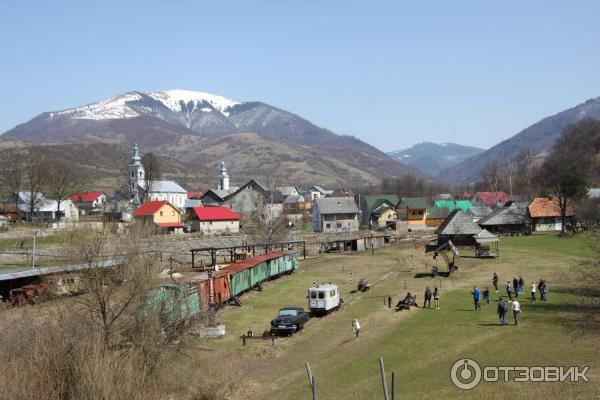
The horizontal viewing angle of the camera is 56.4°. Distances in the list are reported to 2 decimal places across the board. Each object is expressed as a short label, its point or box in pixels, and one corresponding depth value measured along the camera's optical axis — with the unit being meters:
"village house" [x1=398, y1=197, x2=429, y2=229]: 107.19
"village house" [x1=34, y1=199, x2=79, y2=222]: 102.31
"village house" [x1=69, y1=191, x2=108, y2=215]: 125.60
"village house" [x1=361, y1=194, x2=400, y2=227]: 111.19
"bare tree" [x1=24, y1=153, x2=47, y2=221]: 92.26
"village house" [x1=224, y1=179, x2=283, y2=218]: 120.66
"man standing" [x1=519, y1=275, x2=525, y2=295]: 38.39
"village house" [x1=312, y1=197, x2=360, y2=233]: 98.25
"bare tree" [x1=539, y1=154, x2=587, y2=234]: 82.06
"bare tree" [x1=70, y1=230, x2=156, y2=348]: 23.34
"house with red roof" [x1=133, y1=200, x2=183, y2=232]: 85.81
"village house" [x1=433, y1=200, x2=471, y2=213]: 122.00
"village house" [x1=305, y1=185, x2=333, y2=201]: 180.05
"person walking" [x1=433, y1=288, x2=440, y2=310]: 36.47
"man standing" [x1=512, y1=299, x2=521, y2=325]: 30.27
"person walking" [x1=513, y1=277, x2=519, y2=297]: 38.22
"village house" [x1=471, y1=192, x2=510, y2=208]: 138.25
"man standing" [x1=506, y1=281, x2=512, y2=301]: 36.62
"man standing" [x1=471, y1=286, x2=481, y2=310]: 34.66
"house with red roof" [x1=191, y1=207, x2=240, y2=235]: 90.88
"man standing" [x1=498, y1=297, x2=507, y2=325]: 29.94
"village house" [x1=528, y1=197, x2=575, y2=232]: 88.50
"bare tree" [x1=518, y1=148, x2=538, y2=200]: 132.68
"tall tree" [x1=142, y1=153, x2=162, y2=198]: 122.44
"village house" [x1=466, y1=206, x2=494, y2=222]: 114.72
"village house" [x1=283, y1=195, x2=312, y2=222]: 130.38
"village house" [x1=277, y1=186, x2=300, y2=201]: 166.66
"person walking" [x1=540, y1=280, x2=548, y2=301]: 35.71
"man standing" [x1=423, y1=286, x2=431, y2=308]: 36.62
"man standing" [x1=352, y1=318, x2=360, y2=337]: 30.69
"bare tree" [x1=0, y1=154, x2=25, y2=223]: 96.94
